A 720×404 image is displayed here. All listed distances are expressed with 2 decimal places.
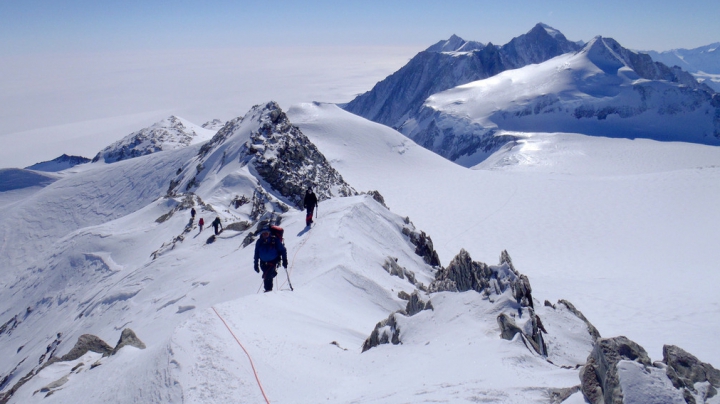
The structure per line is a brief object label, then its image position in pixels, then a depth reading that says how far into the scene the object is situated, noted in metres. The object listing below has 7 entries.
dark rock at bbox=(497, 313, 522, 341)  7.09
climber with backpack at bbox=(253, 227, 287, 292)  10.66
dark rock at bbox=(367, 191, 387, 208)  24.53
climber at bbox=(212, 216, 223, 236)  19.80
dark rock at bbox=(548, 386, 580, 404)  5.12
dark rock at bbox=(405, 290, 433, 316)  9.24
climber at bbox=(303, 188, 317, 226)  16.48
